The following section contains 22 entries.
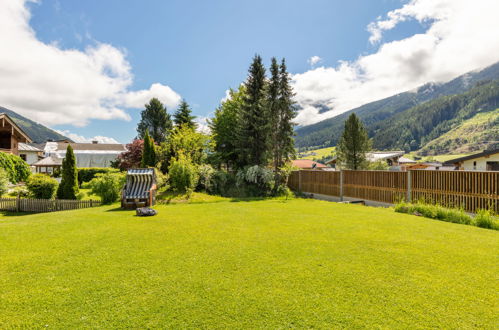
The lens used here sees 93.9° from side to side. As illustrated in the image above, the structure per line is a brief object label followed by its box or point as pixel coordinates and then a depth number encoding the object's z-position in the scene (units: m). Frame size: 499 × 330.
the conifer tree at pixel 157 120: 38.62
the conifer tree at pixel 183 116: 27.02
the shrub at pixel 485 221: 6.83
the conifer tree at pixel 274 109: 17.28
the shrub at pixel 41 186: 12.62
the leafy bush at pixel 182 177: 13.68
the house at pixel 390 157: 41.02
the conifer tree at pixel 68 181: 13.27
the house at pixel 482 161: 17.75
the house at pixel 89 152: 42.66
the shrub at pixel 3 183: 13.23
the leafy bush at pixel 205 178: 15.82
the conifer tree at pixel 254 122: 17.97
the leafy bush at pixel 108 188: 11.84
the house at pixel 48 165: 35.47
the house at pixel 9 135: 20.45
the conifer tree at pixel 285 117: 17.36
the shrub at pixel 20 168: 18.46
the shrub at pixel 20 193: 13.17
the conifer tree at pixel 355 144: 22.27
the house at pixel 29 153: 37.42
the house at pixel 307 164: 54.82
